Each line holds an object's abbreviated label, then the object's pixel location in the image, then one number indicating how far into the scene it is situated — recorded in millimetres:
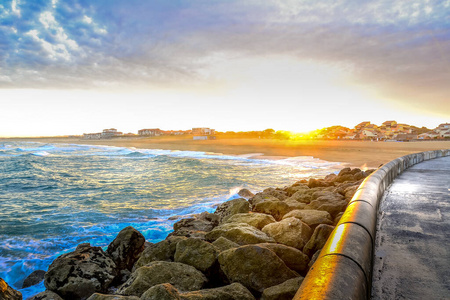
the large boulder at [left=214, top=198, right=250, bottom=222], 6534
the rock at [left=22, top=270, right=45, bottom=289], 5026
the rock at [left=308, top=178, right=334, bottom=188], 9781
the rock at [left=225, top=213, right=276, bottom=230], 5199
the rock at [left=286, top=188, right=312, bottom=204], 7341
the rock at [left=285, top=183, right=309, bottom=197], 9170
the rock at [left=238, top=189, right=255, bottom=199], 11188
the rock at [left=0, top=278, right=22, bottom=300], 3482
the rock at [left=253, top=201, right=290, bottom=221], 6212
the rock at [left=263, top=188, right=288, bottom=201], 8792
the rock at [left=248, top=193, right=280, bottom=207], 8227
